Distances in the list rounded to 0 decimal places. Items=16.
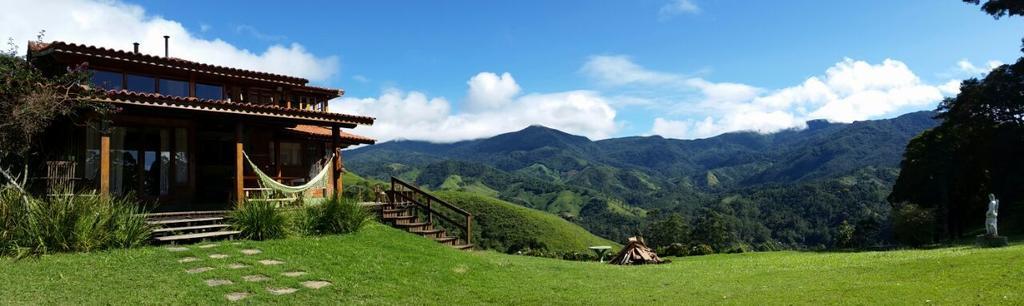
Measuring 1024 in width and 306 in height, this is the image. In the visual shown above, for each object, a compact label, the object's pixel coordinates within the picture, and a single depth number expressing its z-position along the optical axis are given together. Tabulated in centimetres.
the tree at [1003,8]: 2948
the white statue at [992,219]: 1812
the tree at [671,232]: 7375
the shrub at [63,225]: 1020
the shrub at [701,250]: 2488
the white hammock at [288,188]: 1434
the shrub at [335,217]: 1436
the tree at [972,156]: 3262
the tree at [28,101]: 1159
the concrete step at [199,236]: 1204
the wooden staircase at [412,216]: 1708
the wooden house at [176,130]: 1434
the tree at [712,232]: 6899
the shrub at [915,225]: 3569
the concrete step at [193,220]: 1280
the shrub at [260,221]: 1322
